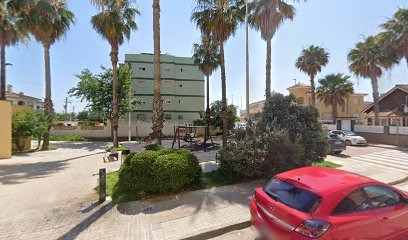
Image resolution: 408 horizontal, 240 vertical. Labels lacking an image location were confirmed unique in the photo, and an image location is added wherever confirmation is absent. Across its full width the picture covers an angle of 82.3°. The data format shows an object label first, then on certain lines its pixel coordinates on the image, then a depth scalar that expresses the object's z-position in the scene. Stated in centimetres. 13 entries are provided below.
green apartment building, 3594
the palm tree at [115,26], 1709
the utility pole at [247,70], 1147
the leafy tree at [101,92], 2278
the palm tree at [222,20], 1221
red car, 314
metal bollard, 620
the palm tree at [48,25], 1620
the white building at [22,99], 4404
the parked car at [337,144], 1493
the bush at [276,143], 745
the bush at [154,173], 623
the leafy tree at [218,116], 2645
